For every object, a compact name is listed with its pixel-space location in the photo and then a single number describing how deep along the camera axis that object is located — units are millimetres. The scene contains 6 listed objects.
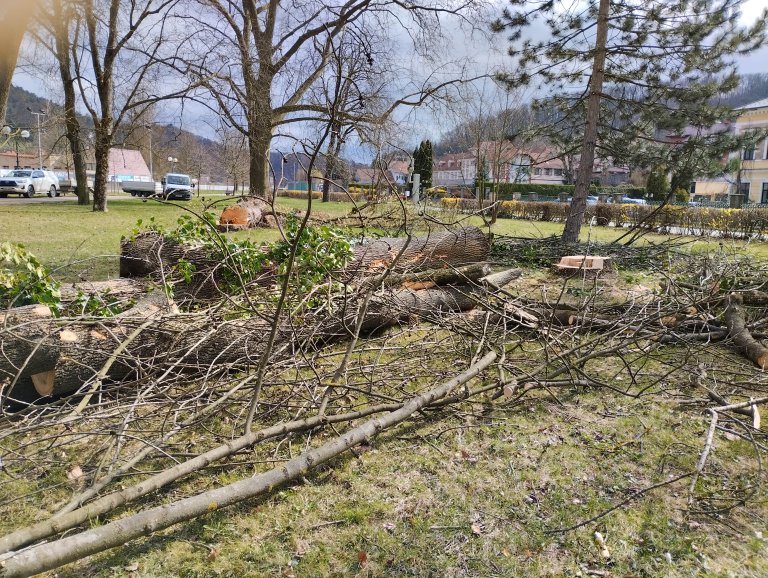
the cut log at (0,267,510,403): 3107
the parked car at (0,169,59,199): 25781
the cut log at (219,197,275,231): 11992
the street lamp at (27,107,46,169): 12902
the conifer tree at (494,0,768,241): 9672
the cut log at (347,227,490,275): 5461
